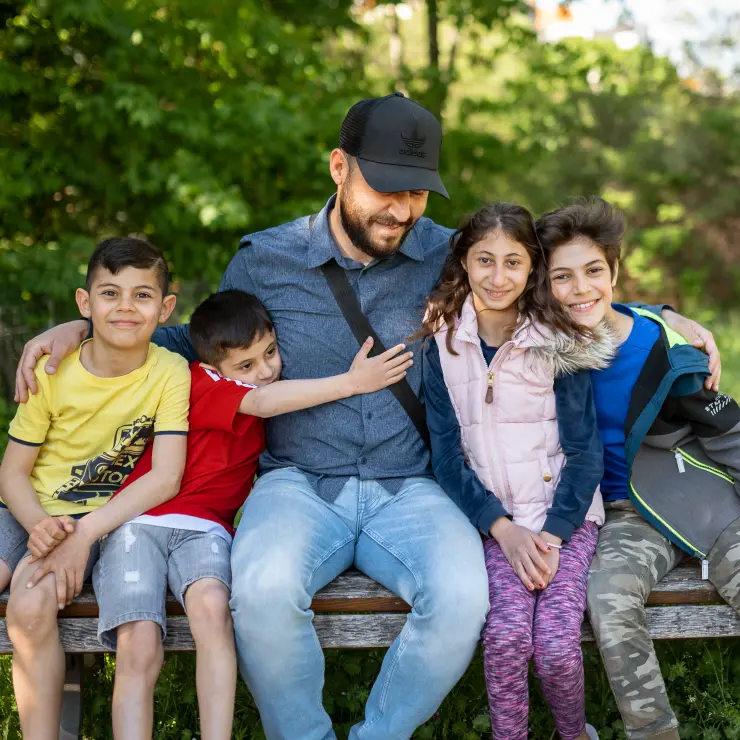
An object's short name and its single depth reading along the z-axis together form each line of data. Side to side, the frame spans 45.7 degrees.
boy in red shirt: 2.47
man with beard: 2.51
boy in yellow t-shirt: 2.75
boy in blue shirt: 2.68
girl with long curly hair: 2.66
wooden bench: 2.68
